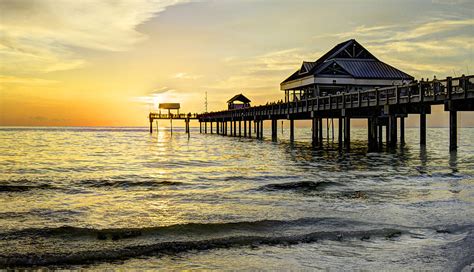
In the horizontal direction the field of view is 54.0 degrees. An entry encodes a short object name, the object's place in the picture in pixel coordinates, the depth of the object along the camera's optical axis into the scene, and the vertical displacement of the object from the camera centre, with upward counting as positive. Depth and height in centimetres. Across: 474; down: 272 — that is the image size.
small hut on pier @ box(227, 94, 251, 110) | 8438 +291
